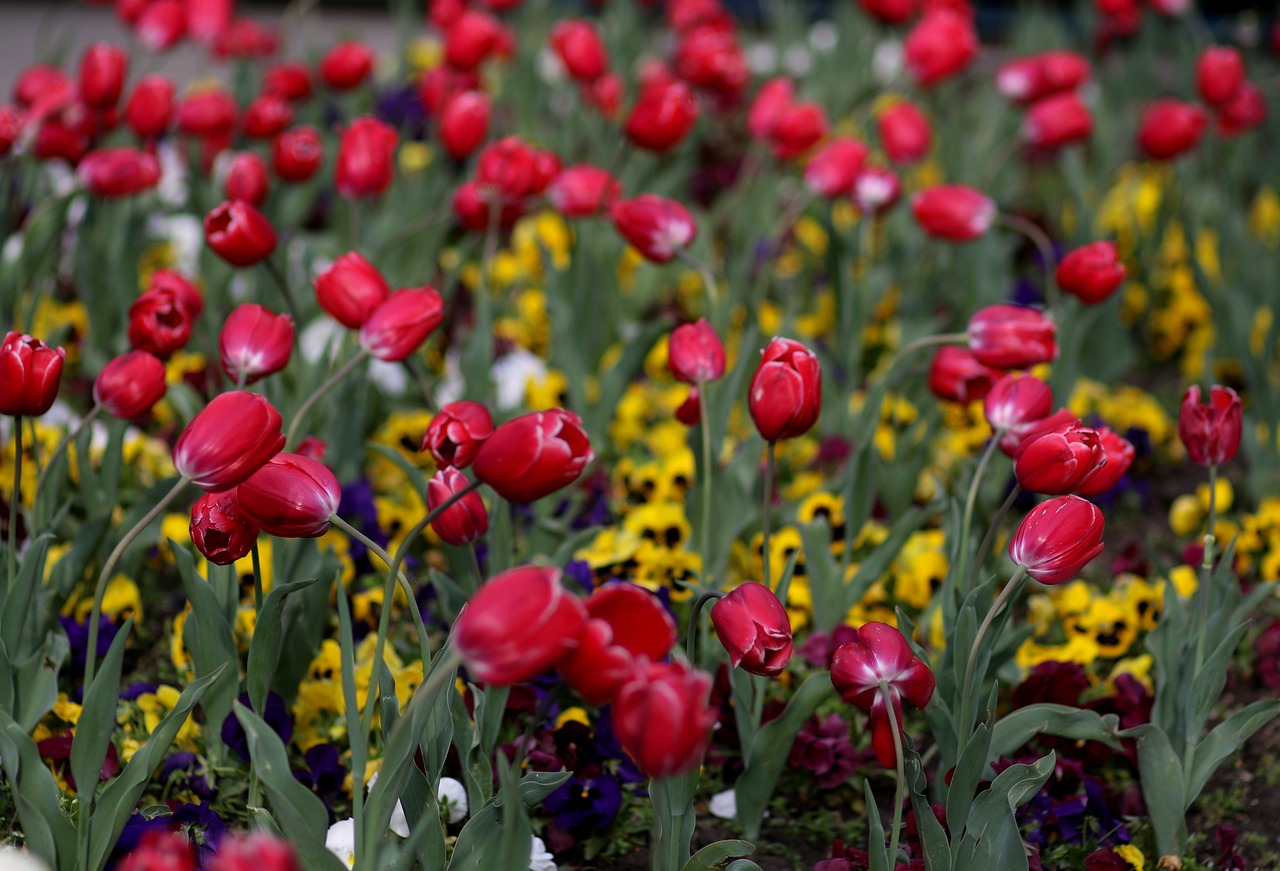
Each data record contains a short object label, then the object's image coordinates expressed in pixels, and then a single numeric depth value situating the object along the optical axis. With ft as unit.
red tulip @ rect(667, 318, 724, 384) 10.75
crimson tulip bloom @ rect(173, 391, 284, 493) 9.76
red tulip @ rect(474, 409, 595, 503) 9.65
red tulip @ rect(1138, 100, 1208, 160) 13.55
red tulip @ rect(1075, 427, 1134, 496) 10.34
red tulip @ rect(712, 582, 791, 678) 9.88
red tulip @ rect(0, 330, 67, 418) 10.19
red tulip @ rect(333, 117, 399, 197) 12.00
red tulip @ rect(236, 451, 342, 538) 9.84
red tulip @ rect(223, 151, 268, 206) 11.88
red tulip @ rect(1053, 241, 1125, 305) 11.42
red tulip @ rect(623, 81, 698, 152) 12.39
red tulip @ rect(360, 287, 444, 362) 10.50
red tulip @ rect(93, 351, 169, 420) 10.45
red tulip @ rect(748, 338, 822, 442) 10.30
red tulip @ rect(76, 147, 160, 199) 12.01
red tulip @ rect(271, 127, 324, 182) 12.19
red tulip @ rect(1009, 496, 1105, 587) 10.03
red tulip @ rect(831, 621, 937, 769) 9.97
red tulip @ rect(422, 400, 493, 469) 10.14
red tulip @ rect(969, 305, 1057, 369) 10.90
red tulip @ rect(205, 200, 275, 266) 11.09
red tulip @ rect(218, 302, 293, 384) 10.55
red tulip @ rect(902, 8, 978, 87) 14.95
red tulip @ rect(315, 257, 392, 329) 10.66
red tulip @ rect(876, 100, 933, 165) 13.93
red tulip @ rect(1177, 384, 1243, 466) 10.62
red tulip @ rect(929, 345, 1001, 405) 11.19
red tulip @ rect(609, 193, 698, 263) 11.57
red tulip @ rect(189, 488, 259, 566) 10.01
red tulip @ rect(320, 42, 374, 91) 14.34
